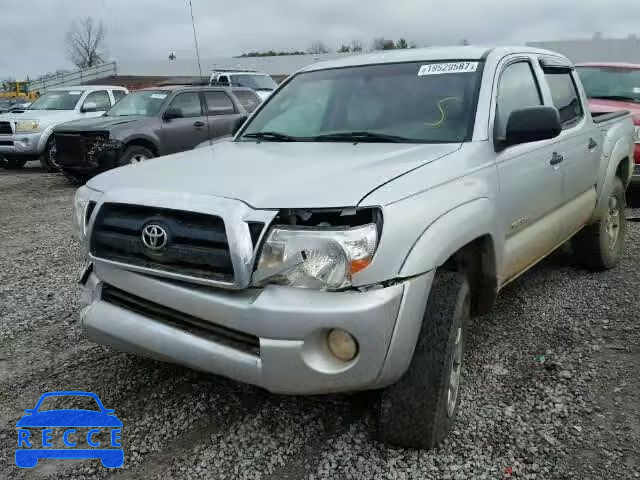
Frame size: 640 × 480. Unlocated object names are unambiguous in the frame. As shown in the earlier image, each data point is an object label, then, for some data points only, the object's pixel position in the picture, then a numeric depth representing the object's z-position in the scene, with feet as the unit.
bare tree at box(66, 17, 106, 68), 184.92
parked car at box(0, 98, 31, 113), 75.22
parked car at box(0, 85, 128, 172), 40.52
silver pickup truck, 7.67
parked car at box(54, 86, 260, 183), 31.53
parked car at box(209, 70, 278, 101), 57.41
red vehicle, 26.16
